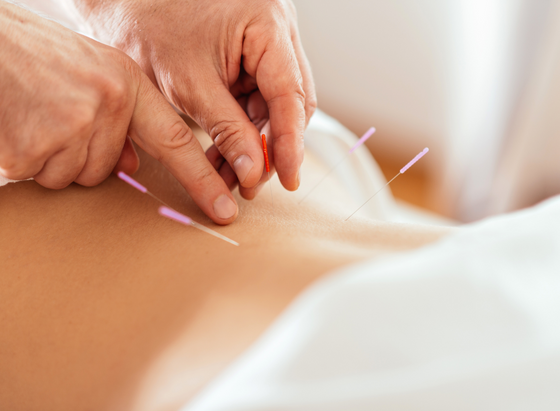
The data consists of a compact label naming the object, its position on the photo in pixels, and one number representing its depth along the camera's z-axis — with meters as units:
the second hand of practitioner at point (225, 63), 0.58
